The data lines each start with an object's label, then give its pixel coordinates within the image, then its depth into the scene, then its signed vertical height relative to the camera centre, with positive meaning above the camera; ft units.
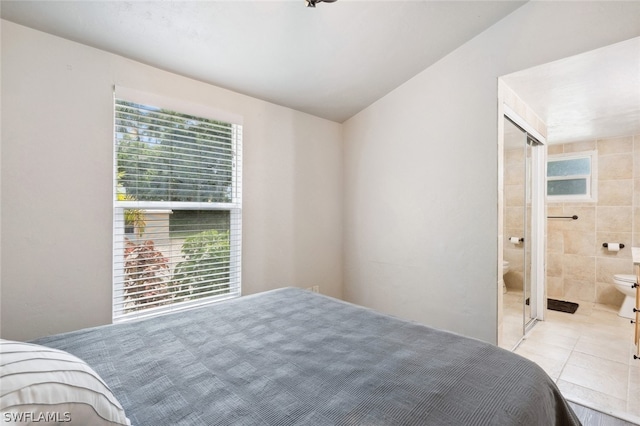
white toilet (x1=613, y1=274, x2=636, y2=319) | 10.76 -2.82
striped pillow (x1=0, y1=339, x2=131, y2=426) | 1.73 -1.18
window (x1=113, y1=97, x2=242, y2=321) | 6.62 +0.06
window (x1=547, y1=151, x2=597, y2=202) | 12.85 +1.75
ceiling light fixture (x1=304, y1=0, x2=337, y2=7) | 5.05 +3.66
